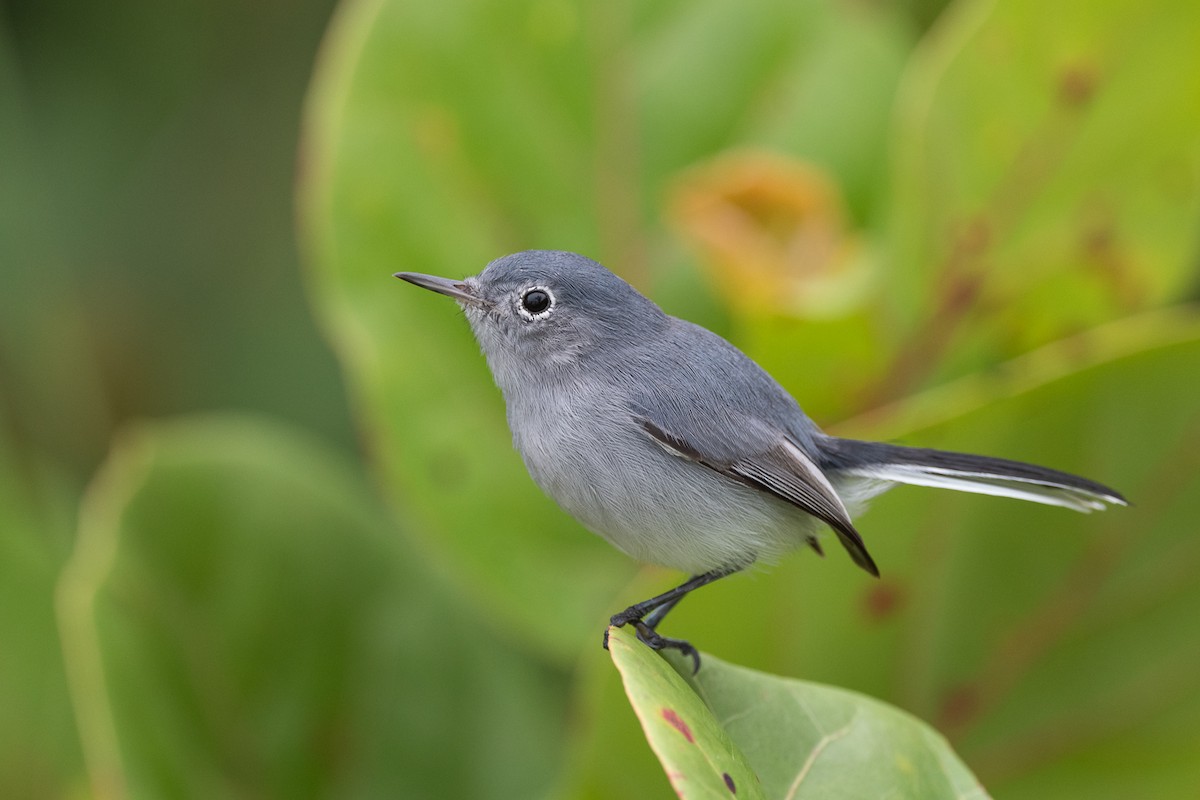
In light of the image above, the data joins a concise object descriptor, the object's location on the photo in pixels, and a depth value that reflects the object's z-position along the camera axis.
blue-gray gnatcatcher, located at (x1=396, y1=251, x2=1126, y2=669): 3.67
